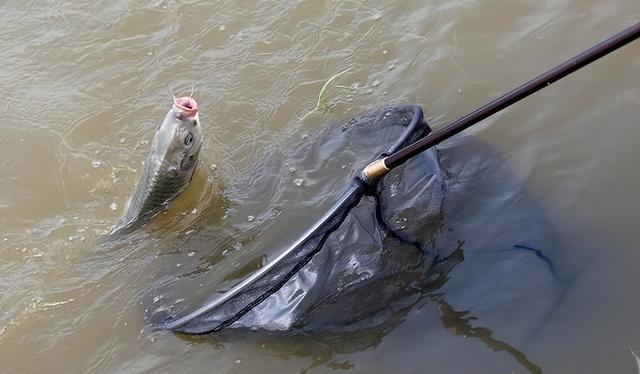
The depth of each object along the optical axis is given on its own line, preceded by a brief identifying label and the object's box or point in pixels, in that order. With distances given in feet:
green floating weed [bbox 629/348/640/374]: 9.52
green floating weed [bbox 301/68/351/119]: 15.46
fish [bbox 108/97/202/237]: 12.41
